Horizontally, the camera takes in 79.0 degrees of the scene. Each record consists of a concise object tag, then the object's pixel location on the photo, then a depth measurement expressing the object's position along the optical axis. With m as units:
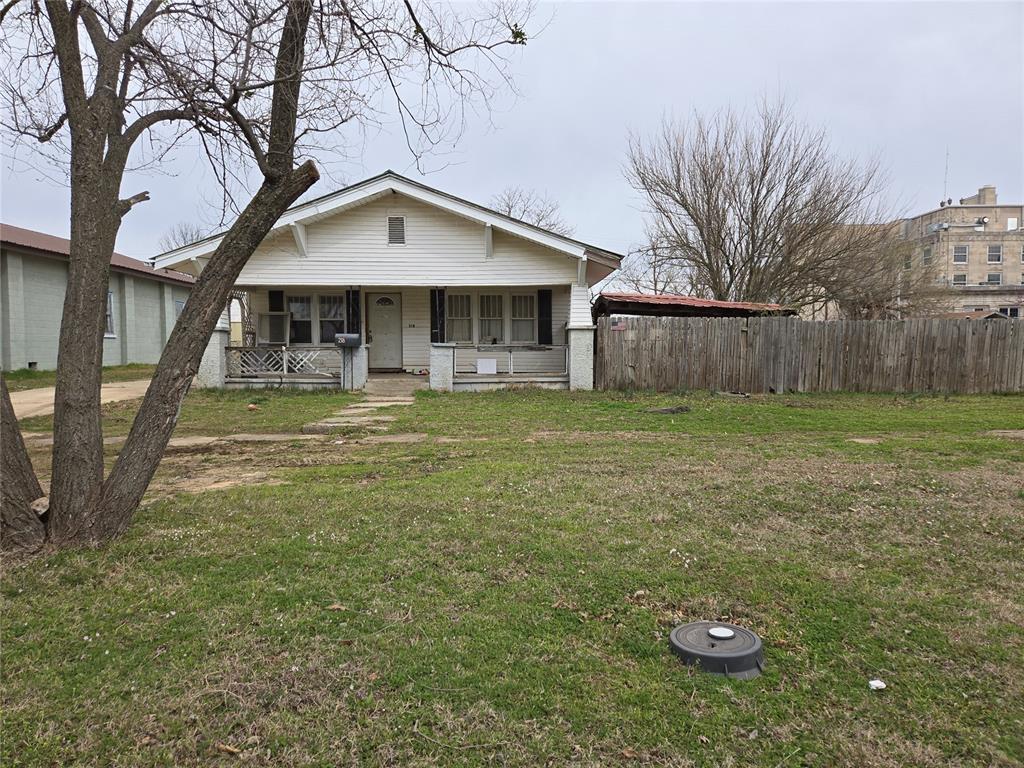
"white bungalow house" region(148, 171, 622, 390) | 15.38
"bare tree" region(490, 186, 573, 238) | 41.62
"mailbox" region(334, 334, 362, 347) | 14.76
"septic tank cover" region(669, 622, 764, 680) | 2.80
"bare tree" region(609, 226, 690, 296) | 25.55
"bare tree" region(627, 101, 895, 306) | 22.55
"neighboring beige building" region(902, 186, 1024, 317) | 52.69
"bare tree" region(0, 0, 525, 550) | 4.09
